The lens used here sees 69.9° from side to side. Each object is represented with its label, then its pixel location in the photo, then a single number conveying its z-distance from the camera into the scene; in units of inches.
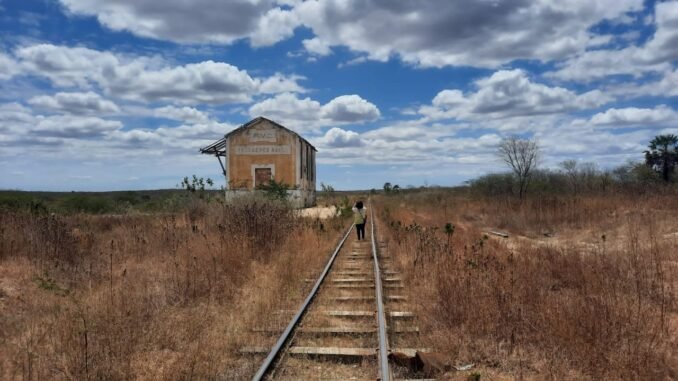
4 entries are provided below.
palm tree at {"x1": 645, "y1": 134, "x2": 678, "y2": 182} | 1504.7
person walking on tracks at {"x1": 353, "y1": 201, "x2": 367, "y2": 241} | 703.7
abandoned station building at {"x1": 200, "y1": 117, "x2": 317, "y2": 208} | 1424.7
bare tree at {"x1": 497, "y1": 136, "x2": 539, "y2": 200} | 1542.8
